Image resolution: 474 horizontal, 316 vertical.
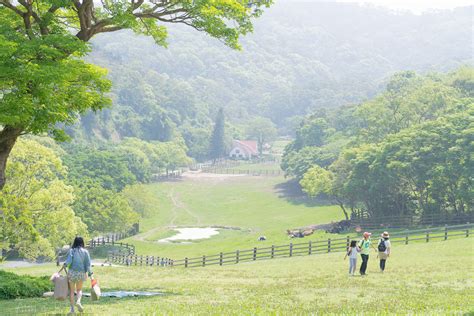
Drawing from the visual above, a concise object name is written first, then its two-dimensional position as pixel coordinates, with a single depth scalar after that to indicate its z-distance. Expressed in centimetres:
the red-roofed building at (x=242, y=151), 17175
